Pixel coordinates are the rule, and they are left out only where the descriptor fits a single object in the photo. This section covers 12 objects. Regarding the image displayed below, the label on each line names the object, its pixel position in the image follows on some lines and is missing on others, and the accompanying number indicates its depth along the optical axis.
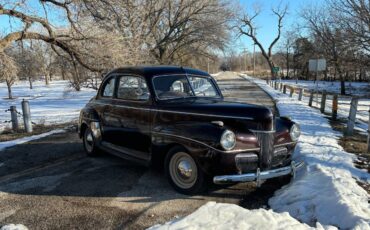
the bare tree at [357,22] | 16.88
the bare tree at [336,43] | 18.44
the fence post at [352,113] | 9.79
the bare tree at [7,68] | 13.07
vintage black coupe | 4.86
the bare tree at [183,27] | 26.36
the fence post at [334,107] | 12.96
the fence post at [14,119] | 12.39
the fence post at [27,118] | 11.54
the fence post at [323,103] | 15.59
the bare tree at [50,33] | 13.95
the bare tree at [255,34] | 63.91
